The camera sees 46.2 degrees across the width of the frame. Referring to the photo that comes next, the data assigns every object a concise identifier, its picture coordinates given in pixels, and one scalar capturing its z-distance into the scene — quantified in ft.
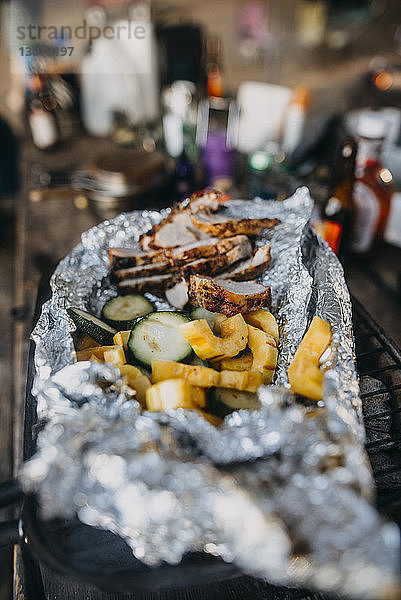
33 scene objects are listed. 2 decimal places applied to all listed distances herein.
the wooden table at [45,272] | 1.44
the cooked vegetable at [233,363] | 1.04
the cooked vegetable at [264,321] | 1.12
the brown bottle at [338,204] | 1.51
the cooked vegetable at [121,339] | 1.06
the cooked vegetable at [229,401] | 0.92
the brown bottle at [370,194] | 1.55
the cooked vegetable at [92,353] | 1.02
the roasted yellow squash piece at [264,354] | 1.01
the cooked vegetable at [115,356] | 0.98
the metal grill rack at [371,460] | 0.94
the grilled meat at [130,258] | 1.28
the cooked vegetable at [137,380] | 0.94
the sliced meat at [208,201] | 1.36
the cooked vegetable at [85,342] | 1.08
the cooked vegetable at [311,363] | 0.92
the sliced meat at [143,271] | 1.28
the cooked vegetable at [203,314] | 1.14
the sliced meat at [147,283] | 1.27
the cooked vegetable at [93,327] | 1.09
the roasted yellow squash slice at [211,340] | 1.01
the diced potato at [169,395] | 0.88
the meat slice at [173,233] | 1.33
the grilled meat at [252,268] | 1.26
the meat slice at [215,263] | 1.25
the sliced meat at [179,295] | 1.22
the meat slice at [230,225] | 1.31
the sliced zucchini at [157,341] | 1.03
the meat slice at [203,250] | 1.26
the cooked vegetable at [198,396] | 0.92
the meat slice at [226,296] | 1.13
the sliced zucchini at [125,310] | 1.17
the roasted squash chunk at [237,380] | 0.95
